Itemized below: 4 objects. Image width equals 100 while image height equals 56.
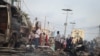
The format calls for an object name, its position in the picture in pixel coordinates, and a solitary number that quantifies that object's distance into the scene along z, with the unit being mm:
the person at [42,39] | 22250
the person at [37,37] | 21166
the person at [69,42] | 25016
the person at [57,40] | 24828
